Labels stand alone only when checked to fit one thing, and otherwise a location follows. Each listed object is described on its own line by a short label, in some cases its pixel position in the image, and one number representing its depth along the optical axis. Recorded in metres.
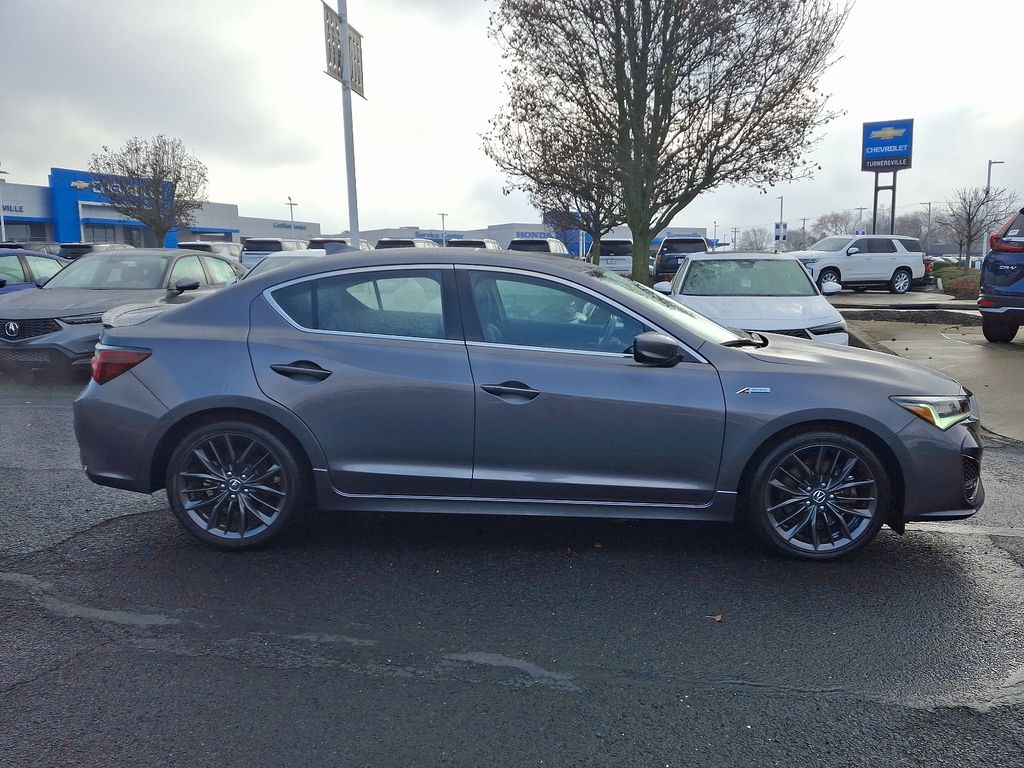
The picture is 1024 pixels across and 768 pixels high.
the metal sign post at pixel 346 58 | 15.81
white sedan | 8.88
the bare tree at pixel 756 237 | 119.44
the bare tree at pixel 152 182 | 46.56
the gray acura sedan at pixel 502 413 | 4.32
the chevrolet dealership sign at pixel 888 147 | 46.03
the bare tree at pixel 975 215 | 42.19
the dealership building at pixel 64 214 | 56.31
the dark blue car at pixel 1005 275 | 11.41
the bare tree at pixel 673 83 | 20.31
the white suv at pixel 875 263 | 27.98
